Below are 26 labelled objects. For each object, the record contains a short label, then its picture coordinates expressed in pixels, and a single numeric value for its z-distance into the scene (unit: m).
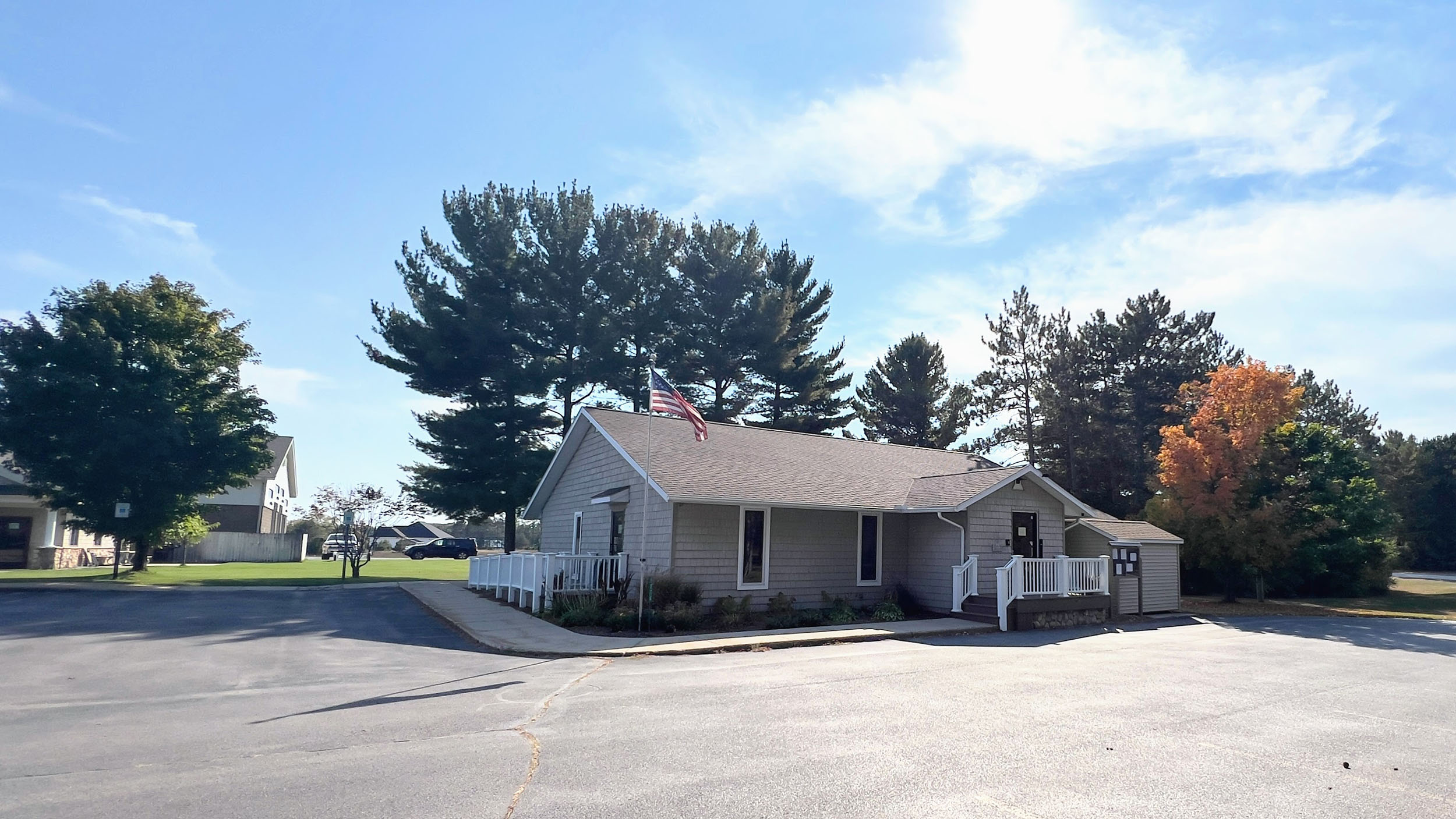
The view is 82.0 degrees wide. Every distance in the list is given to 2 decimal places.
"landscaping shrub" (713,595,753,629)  16.91
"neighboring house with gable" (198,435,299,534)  50.31
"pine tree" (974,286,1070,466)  40.59
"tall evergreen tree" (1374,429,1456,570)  54.12
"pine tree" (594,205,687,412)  38.97
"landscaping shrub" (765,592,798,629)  17.42
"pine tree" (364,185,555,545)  35.59
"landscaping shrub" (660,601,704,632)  16.08
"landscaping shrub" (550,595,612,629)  16.48
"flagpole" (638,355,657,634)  15.87
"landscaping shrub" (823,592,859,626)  18.17
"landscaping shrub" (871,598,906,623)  18.77
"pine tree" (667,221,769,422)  39.84
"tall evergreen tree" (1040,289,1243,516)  37.28
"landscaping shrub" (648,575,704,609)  16.66
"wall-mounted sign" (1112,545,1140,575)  21.78
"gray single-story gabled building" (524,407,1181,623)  18.00
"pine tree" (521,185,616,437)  37.38
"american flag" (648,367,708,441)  15.89
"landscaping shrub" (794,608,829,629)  17.67
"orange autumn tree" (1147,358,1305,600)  25.69
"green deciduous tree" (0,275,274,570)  26.92
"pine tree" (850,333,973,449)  45.66
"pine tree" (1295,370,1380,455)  48.06
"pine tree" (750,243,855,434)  40.16
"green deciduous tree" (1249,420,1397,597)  26.73
